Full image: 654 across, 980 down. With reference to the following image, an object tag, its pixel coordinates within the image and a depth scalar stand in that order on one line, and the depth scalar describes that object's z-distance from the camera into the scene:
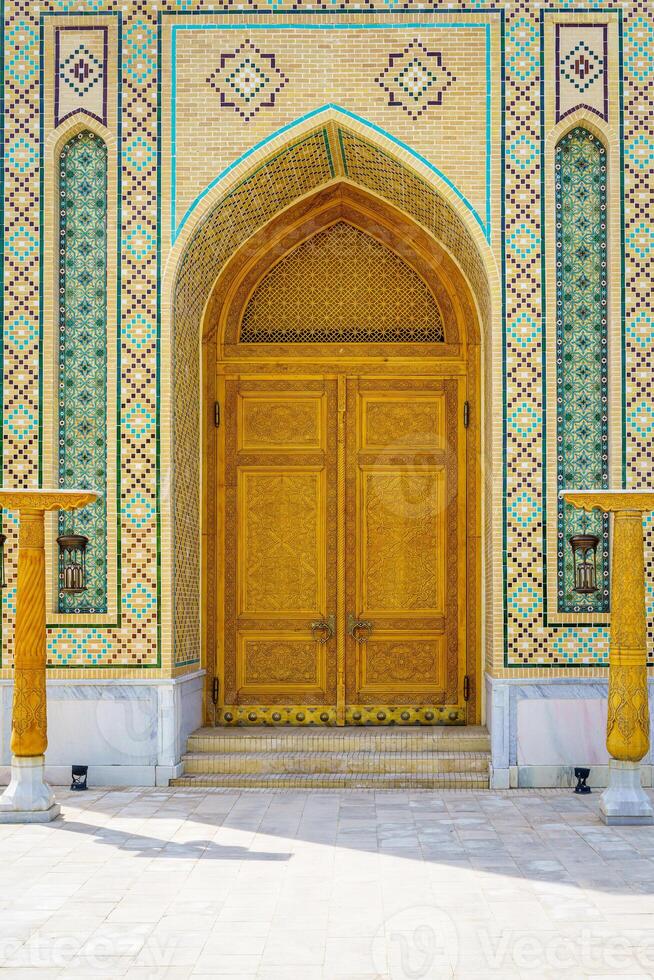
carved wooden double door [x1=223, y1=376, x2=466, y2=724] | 6.63
